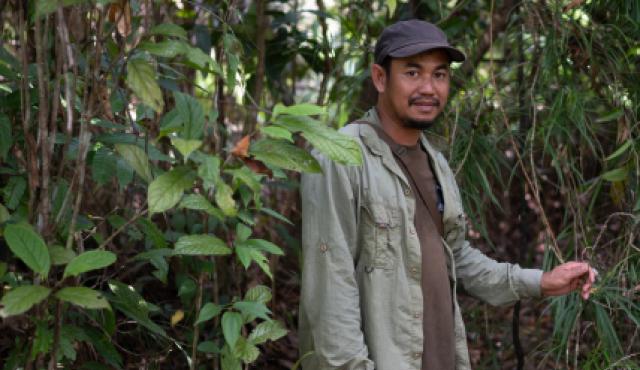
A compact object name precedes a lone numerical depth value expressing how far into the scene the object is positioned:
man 2.39
